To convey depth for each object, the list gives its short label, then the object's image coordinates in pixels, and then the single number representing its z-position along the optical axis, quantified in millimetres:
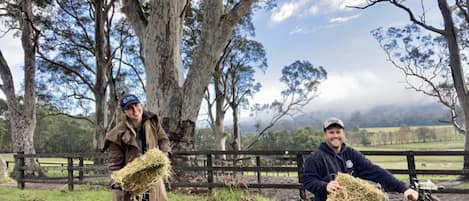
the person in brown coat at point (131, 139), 3195
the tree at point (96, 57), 18344
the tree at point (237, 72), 24364
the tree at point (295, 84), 27417
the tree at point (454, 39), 11844
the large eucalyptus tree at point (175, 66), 9586
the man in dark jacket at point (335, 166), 2559
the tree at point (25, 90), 14508
